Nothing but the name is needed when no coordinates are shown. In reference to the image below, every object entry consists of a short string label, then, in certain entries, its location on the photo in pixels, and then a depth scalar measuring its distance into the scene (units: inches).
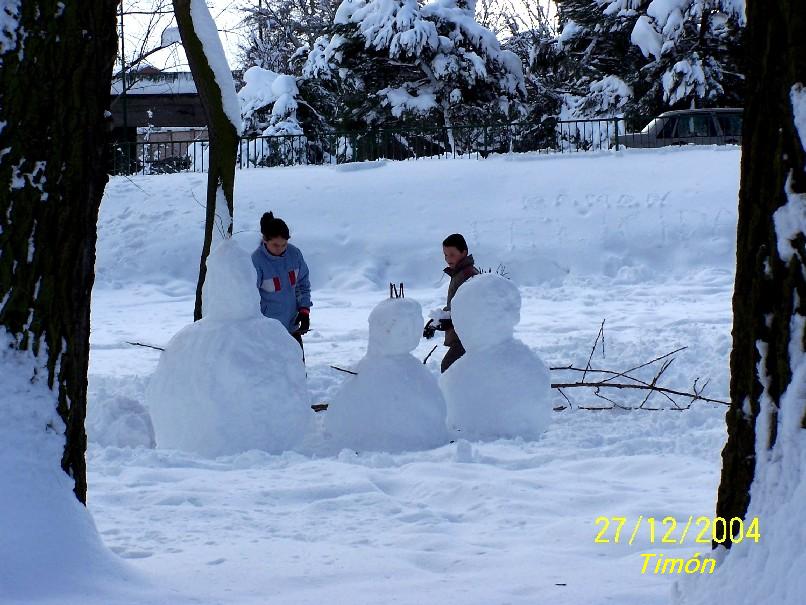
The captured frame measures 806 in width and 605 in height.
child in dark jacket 583.5
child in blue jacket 565.0
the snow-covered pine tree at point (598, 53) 2140.7
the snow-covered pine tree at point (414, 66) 2007.9
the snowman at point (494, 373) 506.9
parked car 1813.5
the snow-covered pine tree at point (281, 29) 2679.6
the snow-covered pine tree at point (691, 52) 1948.8
